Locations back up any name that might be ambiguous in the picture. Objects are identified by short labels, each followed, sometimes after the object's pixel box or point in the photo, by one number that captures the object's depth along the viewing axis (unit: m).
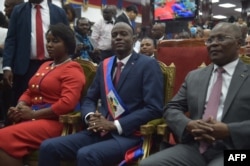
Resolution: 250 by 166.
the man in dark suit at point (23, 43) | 3.40
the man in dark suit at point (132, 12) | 6.07
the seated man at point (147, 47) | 4.75
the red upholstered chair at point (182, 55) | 3.08
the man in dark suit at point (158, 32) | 6.02
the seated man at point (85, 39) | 5.11
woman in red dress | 2.71
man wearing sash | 2.51
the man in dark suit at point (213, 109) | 2.15
